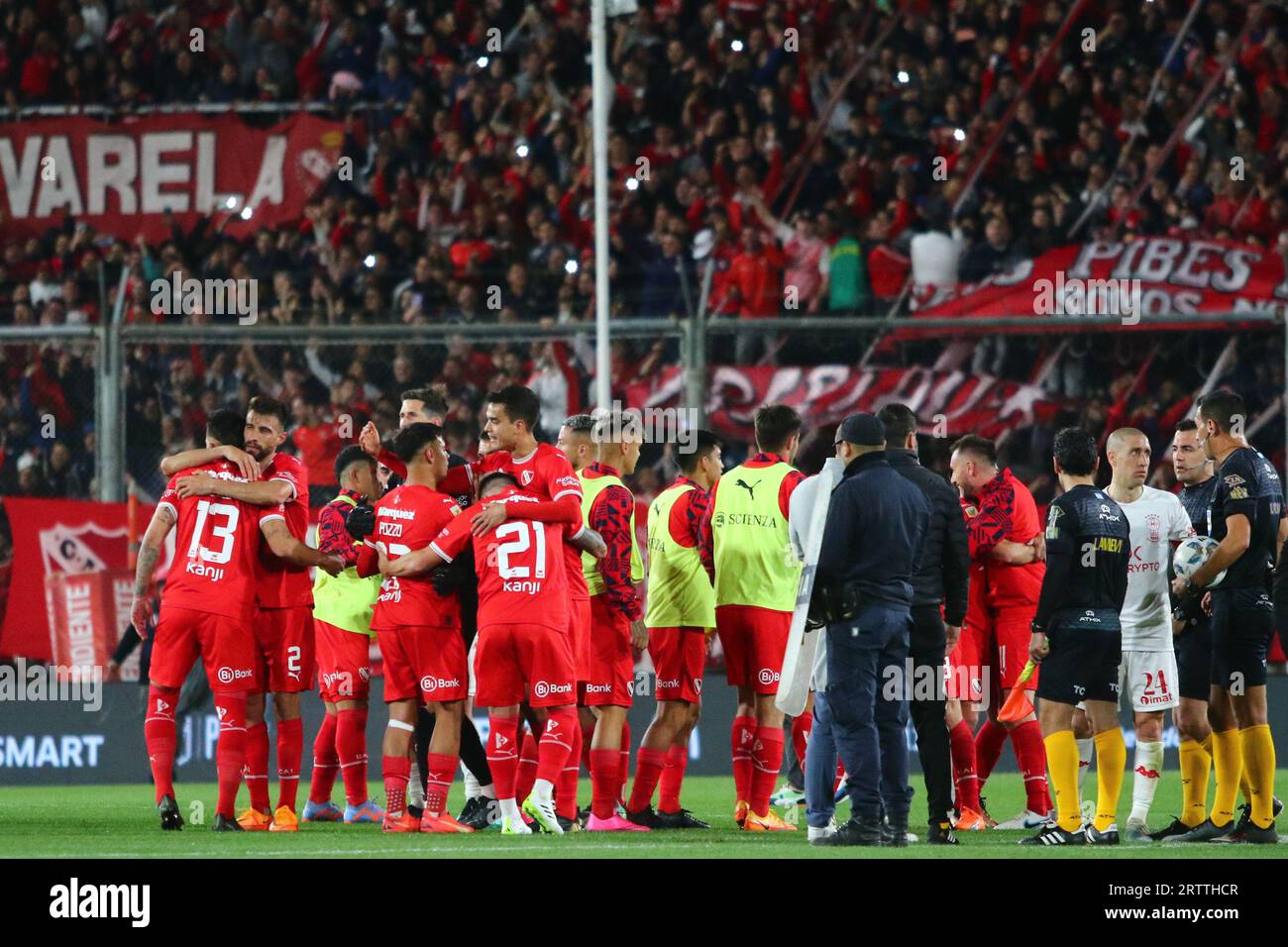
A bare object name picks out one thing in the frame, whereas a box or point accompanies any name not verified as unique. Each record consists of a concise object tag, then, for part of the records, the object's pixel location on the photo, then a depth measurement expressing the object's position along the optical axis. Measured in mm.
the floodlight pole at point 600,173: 27547
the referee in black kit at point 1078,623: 17406
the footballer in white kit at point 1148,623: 19109
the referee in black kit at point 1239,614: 18437
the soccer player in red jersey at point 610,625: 20094
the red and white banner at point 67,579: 28437
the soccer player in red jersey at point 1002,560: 21203
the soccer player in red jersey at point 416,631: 19328
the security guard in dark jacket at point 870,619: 17172
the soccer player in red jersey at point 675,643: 20984
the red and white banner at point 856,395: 29031
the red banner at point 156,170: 42156
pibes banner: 30359
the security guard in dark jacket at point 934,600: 18156
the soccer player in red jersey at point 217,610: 19875
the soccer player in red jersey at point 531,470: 18672
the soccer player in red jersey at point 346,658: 21031
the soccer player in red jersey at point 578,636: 19641
